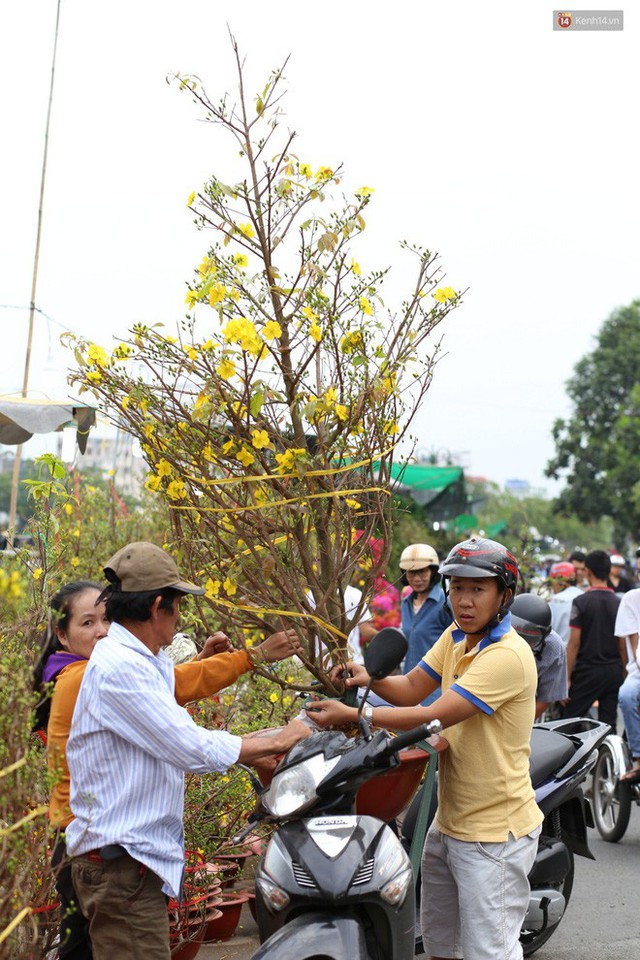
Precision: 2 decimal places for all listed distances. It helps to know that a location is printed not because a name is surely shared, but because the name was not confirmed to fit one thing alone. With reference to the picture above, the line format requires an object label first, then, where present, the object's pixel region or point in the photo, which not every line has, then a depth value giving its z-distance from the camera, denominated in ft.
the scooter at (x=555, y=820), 15.39
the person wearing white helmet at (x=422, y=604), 22.79
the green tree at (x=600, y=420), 158.51
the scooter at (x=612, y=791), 24.43
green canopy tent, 49.92
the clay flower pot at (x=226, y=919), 15.71
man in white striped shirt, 9.09
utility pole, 29.94
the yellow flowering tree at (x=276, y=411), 11.29
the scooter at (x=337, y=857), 9.55
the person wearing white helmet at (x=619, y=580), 47.30
